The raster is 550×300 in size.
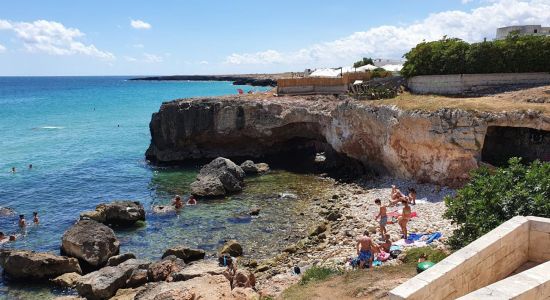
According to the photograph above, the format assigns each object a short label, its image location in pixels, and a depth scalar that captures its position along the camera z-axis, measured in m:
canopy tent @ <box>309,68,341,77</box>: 47.72
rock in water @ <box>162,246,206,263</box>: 22.31
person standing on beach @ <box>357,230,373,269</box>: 17.59
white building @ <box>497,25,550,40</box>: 46.91
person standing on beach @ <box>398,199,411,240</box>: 21.09
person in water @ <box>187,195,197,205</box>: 31.48
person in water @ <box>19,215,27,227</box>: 27.73
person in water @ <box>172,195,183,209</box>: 30.68
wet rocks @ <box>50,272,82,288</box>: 20.19
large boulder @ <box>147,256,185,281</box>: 20.11
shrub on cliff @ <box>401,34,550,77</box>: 31.08
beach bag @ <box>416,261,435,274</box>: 13.97
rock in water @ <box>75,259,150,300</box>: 18.81
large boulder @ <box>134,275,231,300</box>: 15.73
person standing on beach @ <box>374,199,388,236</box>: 21.08
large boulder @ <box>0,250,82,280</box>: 20.70
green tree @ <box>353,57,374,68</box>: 55.54
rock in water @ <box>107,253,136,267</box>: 21.97
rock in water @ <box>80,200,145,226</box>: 28.09
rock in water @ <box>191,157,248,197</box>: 33.06
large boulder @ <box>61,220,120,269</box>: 22.56
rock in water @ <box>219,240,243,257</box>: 22.66
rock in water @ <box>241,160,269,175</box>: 39.47
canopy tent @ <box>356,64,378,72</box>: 46.89
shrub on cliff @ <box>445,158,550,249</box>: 13.34
